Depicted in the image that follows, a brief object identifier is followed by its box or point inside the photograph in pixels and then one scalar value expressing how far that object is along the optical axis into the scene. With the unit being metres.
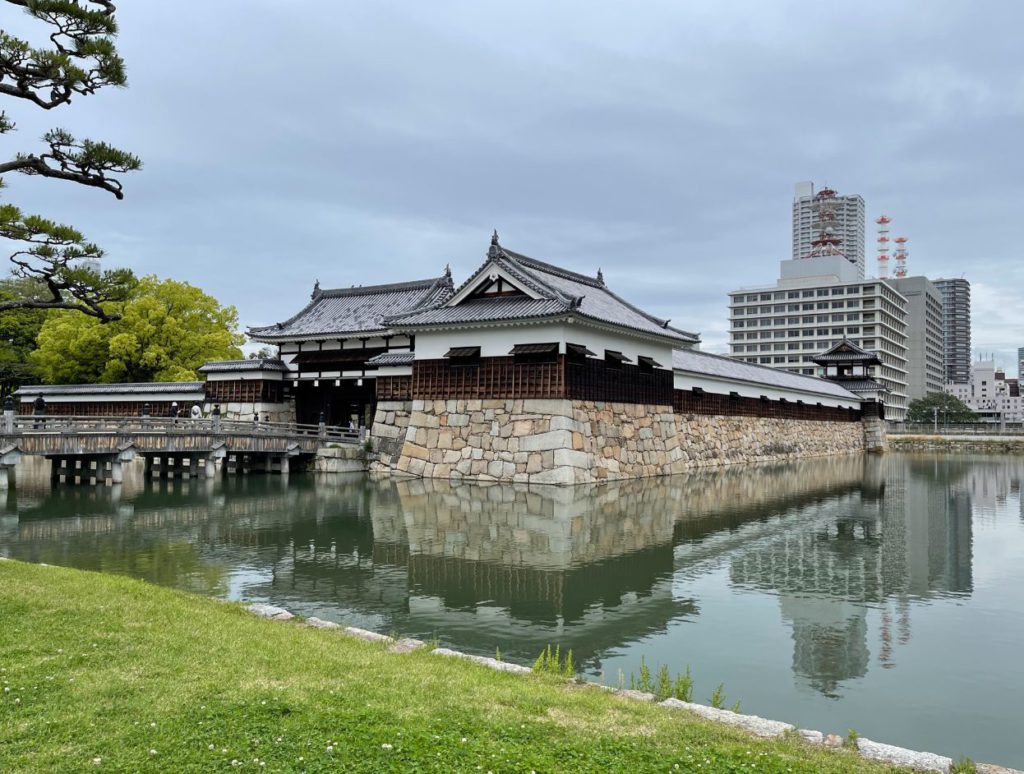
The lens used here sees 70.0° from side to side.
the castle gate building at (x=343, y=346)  31.92
